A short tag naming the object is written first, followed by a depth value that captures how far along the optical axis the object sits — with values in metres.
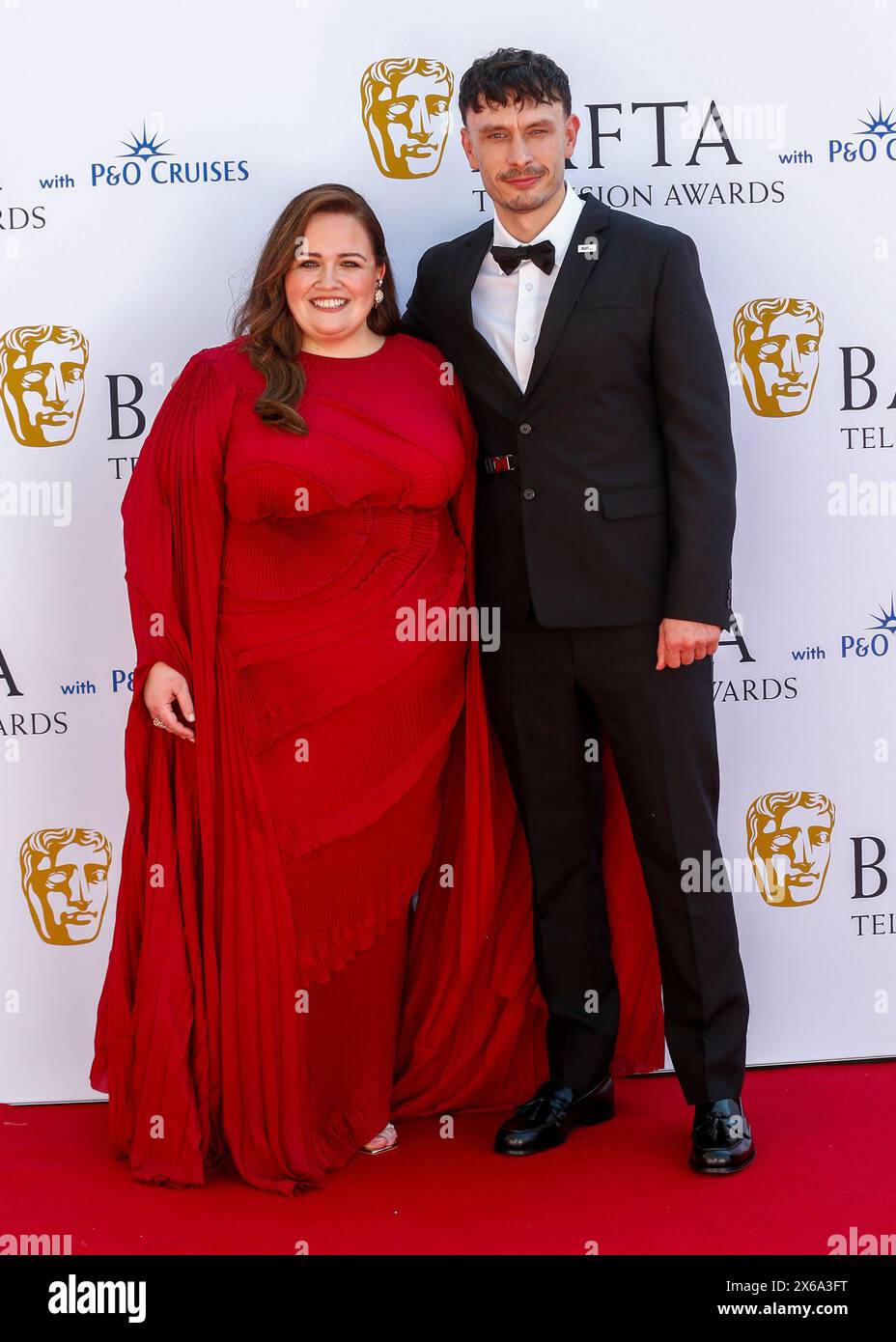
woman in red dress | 2.46
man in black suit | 2.42
